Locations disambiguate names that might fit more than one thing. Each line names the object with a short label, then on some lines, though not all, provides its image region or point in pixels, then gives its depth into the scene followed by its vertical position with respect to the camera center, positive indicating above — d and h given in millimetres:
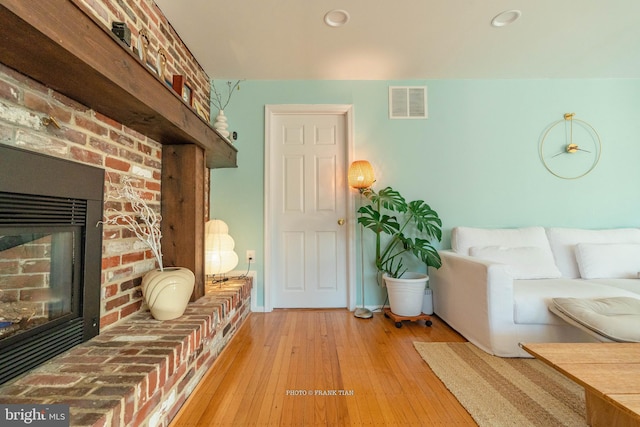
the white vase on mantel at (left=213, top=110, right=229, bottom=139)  2378 +905
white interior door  2621 +137
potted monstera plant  2211 -147
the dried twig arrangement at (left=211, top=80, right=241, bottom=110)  2568 +1245
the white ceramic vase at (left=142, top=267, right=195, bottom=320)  1339 -352
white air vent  2598 +1184
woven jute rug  1147 -835
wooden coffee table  813 -522
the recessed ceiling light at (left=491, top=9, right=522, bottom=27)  1776 +1416
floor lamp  2350 +412
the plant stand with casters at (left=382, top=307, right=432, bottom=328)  2168 -781
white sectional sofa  1657 -416
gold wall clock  2580 +734
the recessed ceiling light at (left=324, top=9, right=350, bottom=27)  1759 +1405
